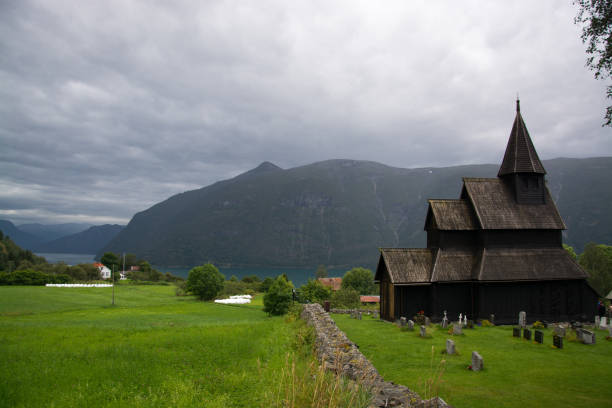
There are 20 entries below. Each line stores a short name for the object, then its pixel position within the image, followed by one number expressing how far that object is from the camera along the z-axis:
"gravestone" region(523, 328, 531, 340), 20.62
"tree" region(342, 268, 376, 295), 84.81
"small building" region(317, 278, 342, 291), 91.81
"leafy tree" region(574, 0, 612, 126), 11.43
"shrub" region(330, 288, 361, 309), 54.61
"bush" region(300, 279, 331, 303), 57.96
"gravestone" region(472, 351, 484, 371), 14.47
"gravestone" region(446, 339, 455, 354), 17.11
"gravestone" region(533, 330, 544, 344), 19.55
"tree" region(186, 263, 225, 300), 57.91
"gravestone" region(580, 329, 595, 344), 19.52
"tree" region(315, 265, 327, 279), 123.24
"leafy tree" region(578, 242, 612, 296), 46.19
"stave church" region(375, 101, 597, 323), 28.39
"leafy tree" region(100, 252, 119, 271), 127.81
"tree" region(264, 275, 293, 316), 33.38
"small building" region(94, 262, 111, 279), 117.06
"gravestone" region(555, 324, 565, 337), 20.22
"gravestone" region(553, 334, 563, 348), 18.45
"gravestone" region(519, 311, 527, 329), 26.84
